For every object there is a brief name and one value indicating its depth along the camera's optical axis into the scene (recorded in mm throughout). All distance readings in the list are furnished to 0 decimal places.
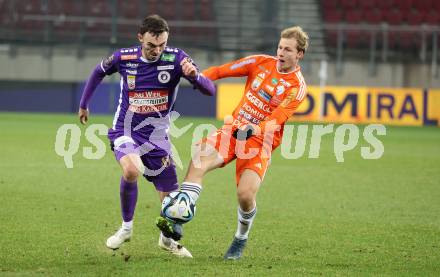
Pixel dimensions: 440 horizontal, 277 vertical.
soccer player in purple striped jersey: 15398
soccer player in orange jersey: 14891
